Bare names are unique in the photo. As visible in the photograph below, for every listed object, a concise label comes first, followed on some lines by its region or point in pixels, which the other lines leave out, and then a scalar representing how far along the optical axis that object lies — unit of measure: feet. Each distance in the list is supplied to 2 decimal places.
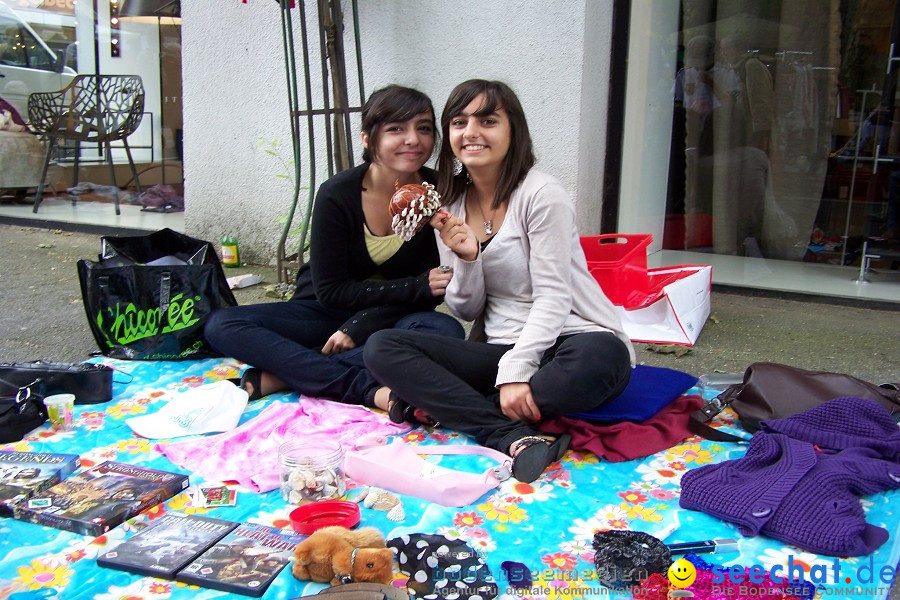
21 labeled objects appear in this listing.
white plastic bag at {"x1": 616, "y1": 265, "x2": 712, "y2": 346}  13.33
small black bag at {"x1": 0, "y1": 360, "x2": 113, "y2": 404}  10.48
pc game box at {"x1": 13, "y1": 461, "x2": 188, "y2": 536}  7.30
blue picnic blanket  6.53
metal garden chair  23.59
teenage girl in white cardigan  9.01
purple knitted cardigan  7.10
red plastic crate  13.24
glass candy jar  7.97
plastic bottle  19.38
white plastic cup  9.75
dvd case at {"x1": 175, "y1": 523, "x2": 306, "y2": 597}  6.44
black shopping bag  12.12
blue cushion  9.62
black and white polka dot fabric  6.37
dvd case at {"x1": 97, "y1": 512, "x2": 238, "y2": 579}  6.66
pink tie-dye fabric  8.64
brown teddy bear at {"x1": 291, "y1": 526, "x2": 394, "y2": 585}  6.39
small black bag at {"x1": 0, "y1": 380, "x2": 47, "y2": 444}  9.34
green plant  18.80
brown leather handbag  9.62
